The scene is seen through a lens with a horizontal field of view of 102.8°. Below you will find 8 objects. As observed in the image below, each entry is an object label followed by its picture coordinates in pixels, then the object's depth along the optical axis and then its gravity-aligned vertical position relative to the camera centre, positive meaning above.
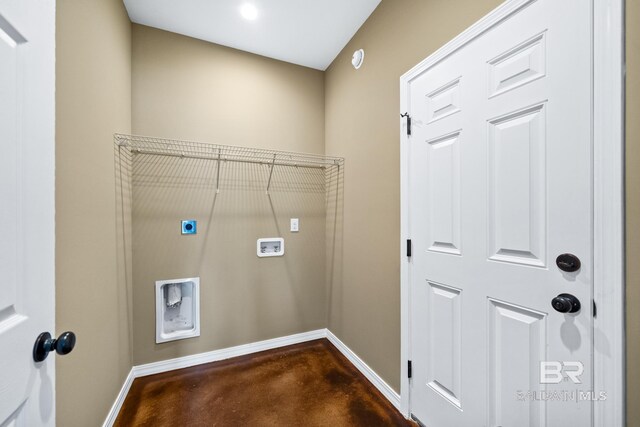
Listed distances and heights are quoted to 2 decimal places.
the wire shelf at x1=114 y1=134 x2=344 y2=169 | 1.93 +0.51
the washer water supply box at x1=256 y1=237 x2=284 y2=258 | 2.33 -0.32
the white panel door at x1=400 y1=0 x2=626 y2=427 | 0.77 +0.00
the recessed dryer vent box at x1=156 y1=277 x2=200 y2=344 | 2.01 -0.79
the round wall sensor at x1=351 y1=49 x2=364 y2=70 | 2.02 +1.23
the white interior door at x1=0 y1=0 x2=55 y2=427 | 0.53 +0.02
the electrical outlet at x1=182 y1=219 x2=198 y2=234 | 2.06 -0.11
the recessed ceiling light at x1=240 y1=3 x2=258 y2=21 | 1.81 +1.46
